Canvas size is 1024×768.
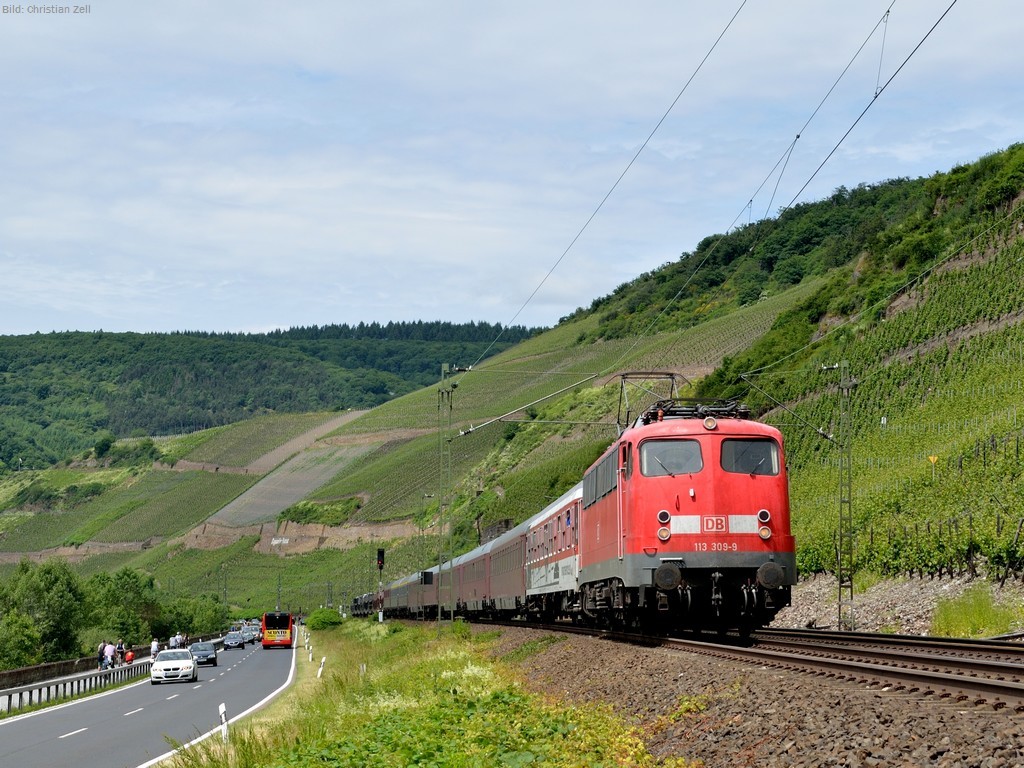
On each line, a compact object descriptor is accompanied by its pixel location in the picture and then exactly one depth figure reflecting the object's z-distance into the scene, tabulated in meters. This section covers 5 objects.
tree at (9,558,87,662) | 81.50
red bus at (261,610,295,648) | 101.62
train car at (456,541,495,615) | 58.92
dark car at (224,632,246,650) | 109.27
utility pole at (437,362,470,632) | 48.79
